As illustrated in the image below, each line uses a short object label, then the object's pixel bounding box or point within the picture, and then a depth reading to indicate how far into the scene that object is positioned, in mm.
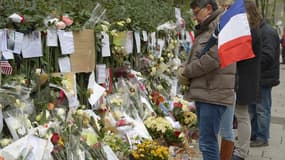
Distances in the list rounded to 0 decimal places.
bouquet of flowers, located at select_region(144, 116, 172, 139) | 5078
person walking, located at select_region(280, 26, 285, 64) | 17281
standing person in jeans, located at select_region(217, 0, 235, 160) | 4391
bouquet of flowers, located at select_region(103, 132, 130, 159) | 4312
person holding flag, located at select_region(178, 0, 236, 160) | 4039
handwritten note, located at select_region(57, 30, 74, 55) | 4168
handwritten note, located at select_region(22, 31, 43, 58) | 3854
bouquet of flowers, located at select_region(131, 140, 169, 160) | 4300
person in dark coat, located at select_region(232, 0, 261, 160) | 4914
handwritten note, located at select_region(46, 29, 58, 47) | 4027
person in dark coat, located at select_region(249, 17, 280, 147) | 5840
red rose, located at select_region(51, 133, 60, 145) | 3574
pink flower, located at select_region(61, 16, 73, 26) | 4199
